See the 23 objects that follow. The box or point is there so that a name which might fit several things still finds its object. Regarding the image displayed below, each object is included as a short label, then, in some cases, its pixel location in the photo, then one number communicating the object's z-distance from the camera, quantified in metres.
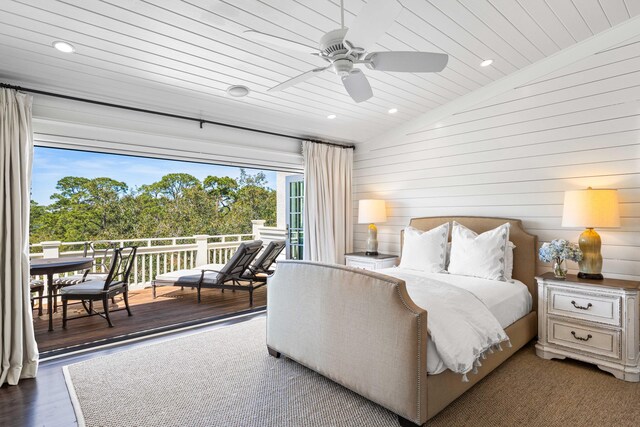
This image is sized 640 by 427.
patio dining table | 3.57
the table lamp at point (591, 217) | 2.77
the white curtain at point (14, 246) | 2.58
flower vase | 2.97
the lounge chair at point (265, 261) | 5.35
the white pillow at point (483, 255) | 3.32
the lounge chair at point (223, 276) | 4.95
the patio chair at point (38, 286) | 4.15
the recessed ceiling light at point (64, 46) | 2.36
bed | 1.91
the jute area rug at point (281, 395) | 2.08
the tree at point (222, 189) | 9.66
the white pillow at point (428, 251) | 3.77
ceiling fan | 1.65
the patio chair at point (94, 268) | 4.49
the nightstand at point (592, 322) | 2.57
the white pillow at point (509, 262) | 3.44
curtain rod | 2.82
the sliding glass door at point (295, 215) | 5.49
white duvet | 1.97
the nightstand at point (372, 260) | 4.62
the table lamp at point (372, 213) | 4.77
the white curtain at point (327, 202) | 4.92
